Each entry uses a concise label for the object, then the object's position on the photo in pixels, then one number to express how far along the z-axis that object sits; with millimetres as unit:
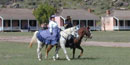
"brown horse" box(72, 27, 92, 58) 21619
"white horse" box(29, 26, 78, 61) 20734
